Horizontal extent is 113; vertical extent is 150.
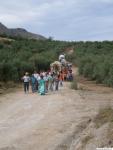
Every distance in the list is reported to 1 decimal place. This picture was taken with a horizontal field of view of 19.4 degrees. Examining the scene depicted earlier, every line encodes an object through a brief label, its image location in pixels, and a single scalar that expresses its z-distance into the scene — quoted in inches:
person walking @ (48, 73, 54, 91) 787.7
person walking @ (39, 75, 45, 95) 755.4
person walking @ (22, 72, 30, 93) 803.2
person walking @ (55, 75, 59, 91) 798.3
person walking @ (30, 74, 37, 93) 796.5
